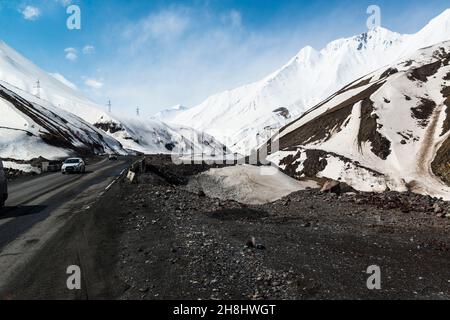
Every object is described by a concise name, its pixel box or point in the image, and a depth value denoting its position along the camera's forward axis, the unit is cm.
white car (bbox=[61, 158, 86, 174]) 3900
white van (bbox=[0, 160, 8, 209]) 1848
